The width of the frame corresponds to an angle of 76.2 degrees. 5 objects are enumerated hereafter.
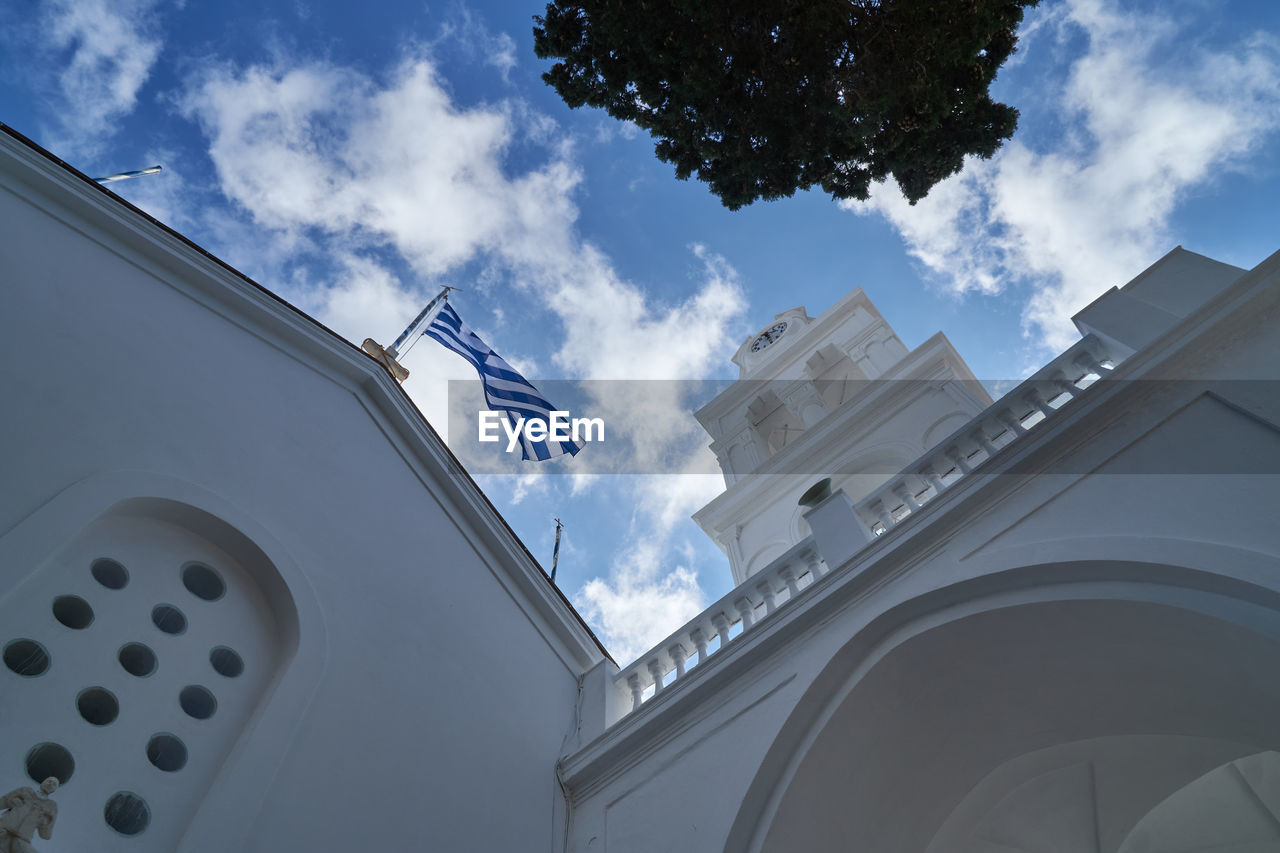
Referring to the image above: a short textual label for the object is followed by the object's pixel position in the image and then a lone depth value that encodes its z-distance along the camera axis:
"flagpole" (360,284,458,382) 9.47
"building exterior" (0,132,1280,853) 4.71
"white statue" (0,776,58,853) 3.47
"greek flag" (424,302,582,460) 9.11
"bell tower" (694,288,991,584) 13.64
